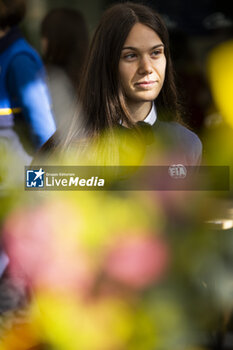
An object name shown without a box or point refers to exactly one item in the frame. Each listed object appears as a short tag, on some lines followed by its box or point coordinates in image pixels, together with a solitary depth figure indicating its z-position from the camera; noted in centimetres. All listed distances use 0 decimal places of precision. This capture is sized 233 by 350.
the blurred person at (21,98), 477
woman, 350
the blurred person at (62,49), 516
